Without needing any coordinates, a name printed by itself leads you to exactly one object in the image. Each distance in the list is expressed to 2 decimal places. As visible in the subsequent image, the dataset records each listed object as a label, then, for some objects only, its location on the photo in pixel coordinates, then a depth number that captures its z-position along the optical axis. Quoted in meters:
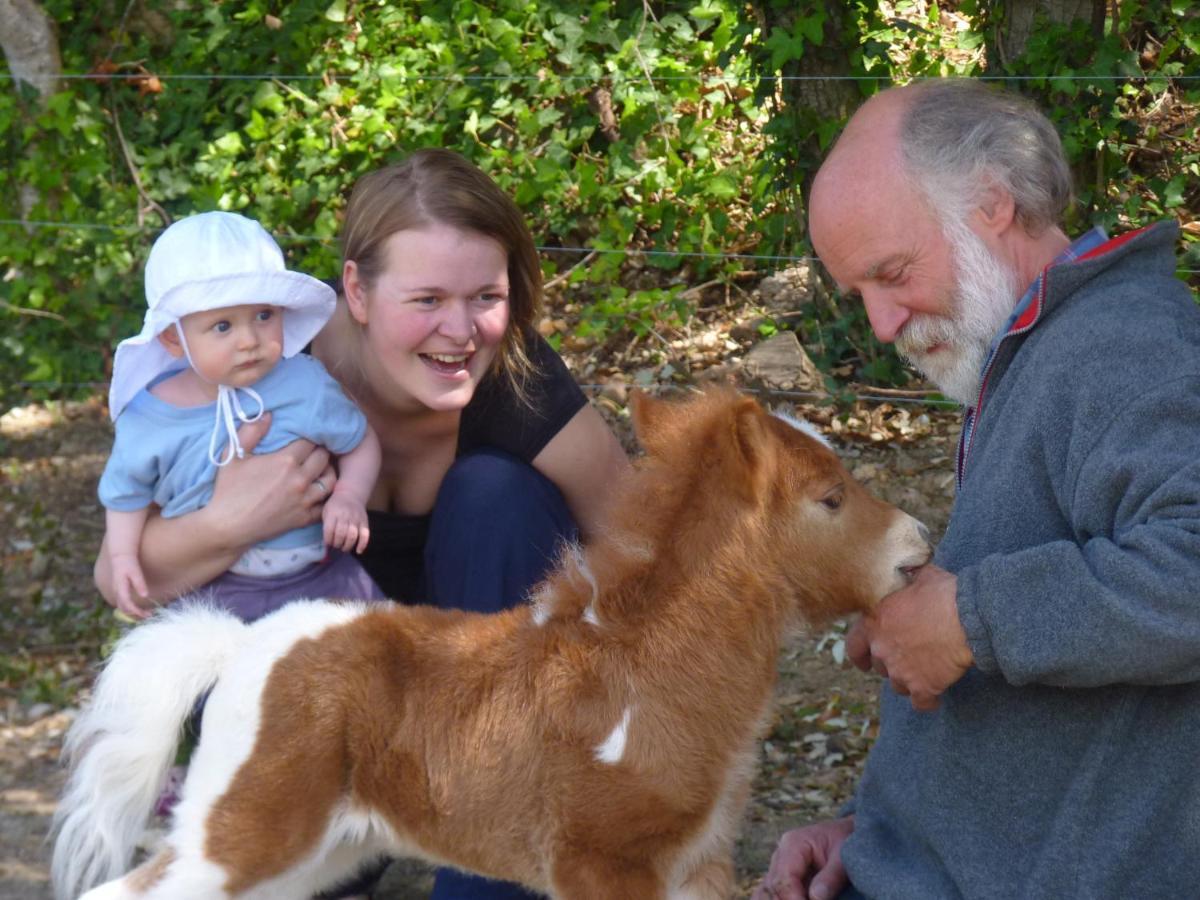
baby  3.61
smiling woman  3.79
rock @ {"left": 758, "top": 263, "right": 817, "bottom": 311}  7.13
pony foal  3.12
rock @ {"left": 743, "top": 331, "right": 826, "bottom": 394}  6.45
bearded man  2.51
